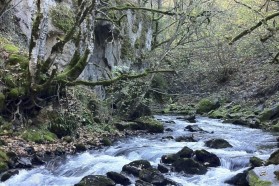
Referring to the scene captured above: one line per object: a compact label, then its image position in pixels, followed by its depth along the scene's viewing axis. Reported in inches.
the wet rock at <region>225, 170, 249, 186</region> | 302.3
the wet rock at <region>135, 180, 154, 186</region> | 303.3
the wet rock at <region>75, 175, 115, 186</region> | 292.4
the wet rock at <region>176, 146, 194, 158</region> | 375.2
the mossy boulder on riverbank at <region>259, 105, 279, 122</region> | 613.3
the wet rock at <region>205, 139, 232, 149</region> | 432.5
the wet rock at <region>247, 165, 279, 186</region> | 256.7
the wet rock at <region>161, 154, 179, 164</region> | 368.5
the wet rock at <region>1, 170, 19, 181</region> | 309.4
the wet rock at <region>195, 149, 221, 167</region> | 360.2
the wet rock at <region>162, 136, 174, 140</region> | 504.1
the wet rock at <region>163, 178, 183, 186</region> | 307.5
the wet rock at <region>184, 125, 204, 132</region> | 571.8
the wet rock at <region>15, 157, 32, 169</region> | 339.4
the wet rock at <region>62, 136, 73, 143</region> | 426.9
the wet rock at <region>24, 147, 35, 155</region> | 371.9
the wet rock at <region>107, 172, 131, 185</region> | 310.4
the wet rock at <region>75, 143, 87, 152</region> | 412.8
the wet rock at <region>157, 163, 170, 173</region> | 341.8
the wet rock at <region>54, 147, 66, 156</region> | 391.6
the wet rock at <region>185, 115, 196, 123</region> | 681.3
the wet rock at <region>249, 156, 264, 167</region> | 335.3
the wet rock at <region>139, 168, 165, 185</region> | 306.5
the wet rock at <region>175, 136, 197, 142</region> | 486.0
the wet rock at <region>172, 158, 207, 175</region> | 338.6
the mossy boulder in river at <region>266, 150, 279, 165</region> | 299.7
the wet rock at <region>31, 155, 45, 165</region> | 356.8
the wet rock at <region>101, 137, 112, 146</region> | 454.9
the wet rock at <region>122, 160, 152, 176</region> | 333.5
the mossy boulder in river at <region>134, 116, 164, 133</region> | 567.5
